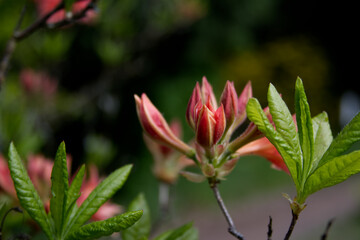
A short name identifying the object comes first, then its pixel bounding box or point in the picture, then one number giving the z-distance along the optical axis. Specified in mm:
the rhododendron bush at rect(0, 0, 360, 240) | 653
